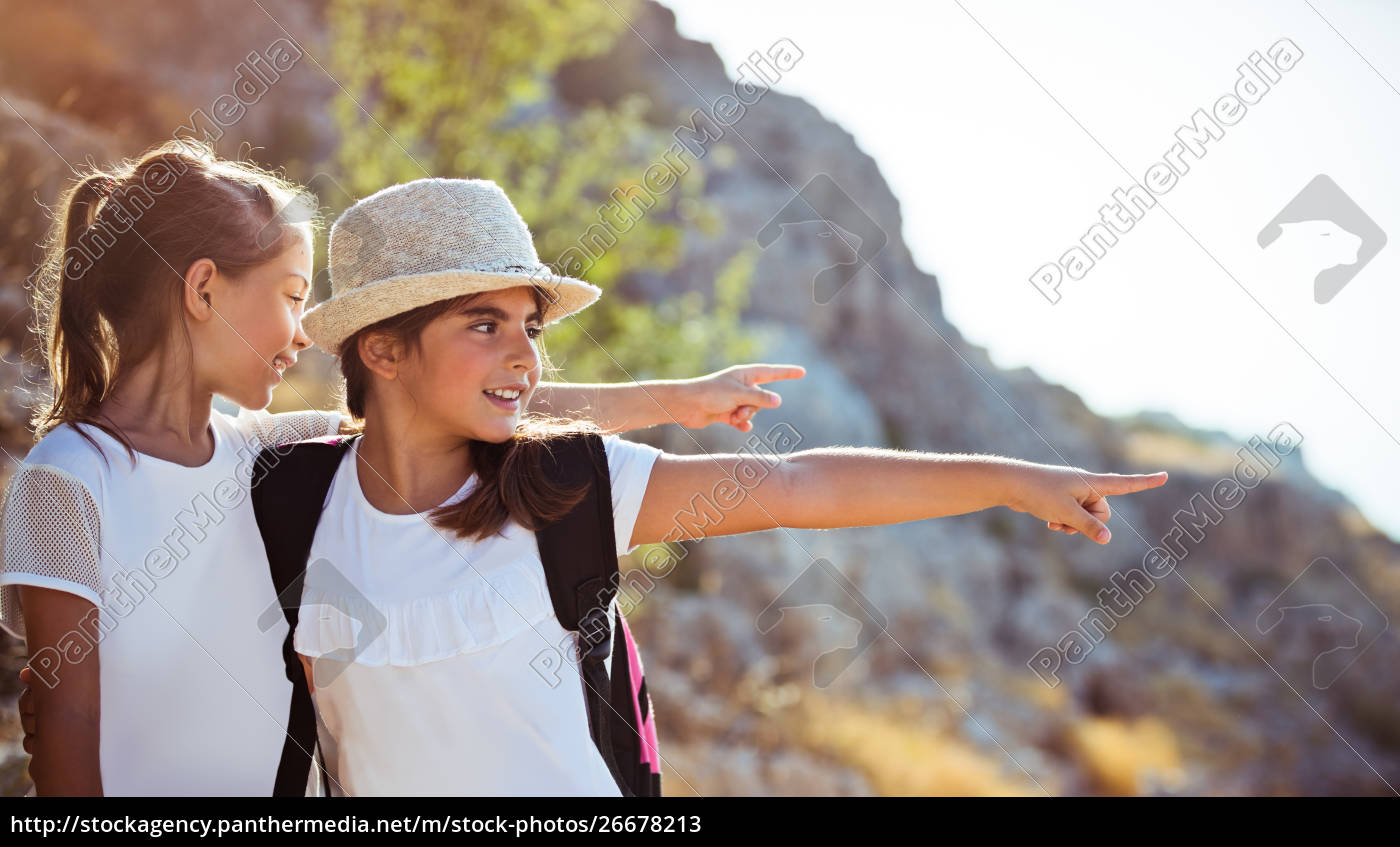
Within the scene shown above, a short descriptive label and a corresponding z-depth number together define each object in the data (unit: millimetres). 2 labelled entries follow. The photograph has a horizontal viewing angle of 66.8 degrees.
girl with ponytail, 1720
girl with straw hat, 1779
